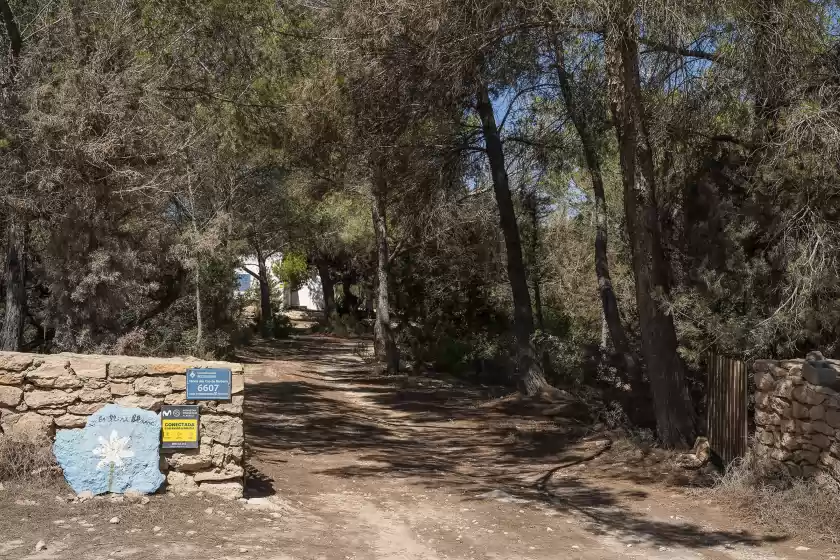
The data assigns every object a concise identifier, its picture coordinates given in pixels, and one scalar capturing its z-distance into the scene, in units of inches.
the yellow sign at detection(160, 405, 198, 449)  319.6
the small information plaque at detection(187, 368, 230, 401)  323.6
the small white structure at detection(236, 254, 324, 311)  2384.1
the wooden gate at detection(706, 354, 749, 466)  407.8
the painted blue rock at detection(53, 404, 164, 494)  310.8
